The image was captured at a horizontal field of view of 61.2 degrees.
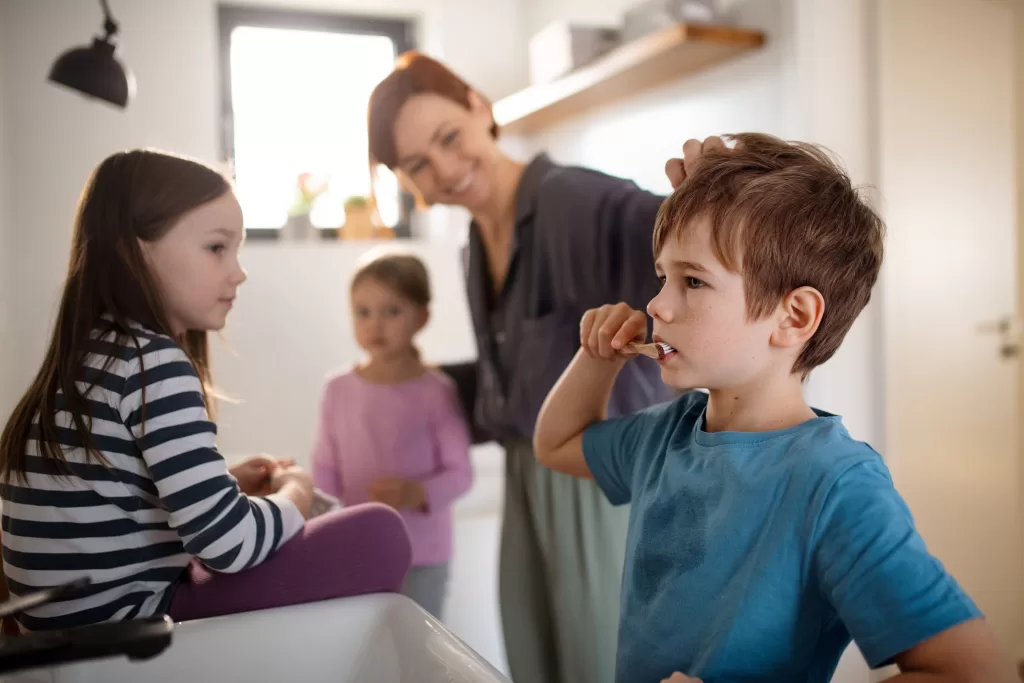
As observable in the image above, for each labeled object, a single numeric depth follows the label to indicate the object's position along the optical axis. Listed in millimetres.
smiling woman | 1102
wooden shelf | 1765
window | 2197
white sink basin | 659
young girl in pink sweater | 1479
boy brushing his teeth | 547
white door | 1647
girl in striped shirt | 713
